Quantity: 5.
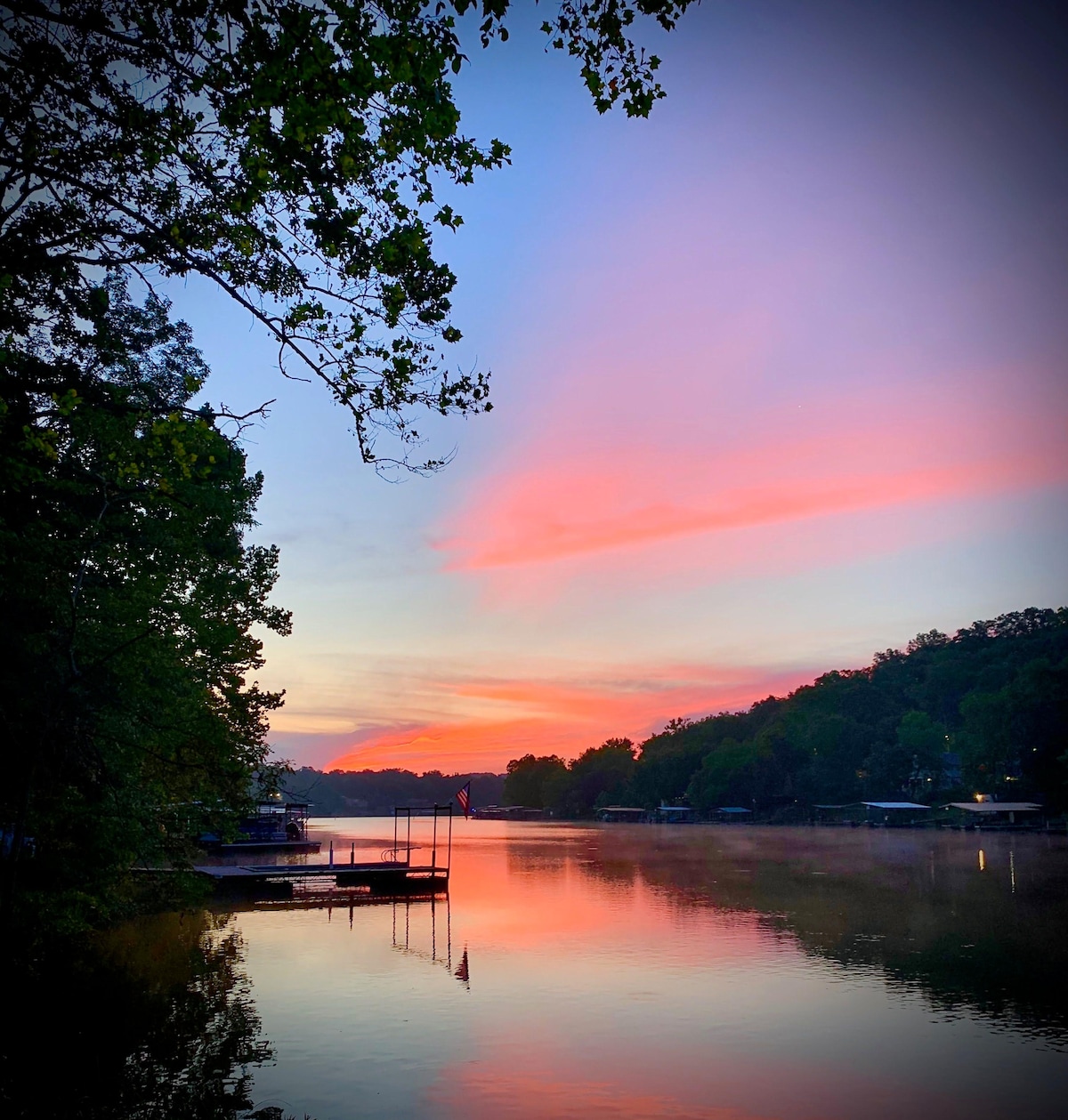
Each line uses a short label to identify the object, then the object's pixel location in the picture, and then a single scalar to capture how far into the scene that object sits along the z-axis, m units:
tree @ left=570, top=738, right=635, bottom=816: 196.21
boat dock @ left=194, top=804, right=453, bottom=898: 43.25
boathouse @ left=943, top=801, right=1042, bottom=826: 90.50
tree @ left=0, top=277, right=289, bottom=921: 15.54
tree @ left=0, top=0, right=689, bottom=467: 8.79
